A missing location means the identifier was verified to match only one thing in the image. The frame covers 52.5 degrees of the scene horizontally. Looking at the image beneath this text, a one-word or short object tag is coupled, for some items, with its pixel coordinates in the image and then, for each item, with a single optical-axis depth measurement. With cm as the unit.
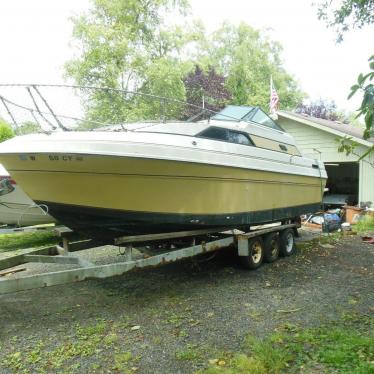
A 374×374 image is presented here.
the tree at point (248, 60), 3191
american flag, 1383
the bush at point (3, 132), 576
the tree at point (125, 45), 2239
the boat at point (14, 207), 666
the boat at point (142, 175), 412
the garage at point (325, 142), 1156
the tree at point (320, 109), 2983
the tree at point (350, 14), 799
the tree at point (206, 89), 2492
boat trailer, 393
